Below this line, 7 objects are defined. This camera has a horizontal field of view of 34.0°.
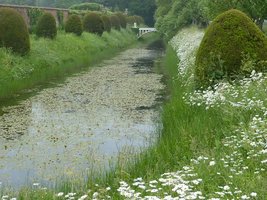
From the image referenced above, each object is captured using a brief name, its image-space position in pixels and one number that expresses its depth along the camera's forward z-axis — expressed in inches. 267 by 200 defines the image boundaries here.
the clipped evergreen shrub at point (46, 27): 956.0
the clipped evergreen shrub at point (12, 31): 712.4
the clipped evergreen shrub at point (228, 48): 418.6
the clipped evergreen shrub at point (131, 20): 2469.9
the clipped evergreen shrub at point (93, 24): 1373.2
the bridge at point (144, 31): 2374.5
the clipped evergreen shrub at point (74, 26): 1163.3
